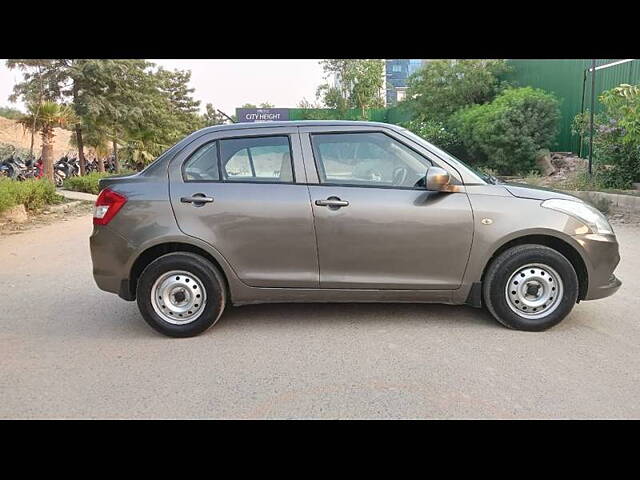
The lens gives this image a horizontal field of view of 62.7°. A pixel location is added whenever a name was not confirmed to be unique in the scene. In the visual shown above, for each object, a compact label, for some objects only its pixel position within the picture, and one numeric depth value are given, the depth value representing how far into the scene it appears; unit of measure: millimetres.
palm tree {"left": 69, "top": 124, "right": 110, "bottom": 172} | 18875
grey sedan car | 4340
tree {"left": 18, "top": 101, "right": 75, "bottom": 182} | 15305
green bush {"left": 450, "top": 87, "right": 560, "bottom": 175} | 16375
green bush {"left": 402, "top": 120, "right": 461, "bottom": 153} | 20078
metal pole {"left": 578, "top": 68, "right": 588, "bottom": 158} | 14716
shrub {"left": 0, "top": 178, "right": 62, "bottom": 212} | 10750
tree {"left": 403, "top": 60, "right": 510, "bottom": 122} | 21047
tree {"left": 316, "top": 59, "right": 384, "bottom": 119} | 33000
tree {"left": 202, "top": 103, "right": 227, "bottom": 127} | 42688
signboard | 25239
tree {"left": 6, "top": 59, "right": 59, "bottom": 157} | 16578
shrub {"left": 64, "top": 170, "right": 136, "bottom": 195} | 17125
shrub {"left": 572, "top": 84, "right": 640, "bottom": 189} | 10328
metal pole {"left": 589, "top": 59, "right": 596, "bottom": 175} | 12912
